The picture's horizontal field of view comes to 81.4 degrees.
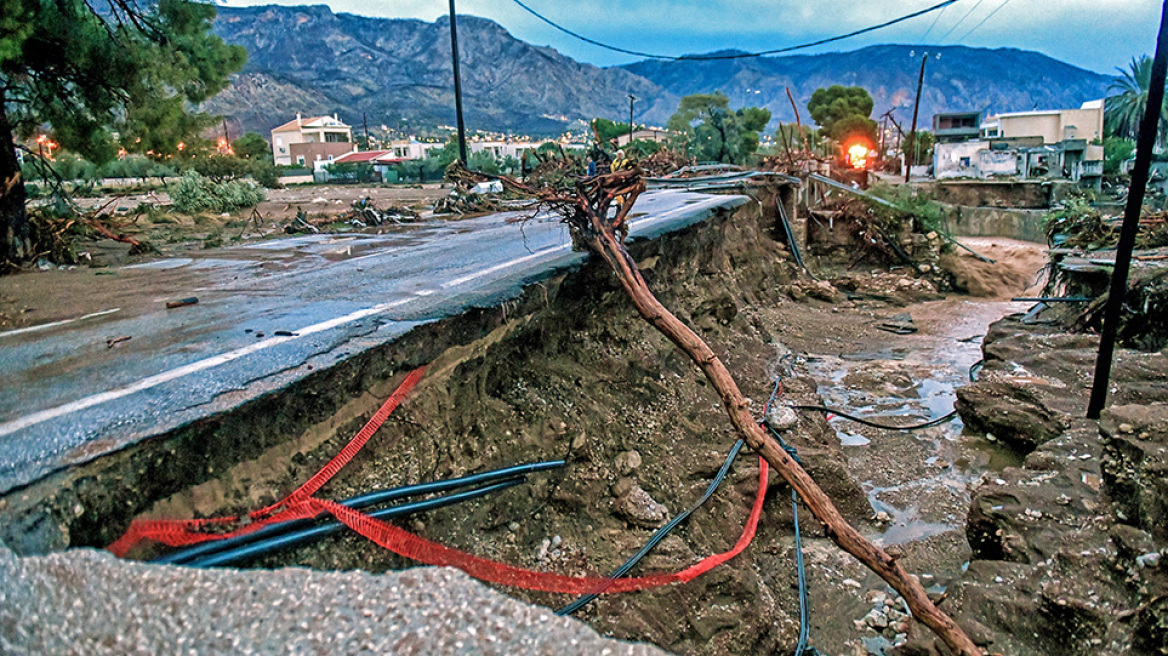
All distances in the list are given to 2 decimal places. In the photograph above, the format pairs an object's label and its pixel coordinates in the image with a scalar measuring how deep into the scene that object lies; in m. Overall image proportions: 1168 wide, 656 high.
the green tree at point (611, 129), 69.21
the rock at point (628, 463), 5.73
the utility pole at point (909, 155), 41.03
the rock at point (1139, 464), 4.12
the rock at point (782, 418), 8.26
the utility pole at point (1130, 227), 6.24
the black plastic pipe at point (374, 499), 2.92
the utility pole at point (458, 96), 22.23
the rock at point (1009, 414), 7.73
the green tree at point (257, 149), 50.80
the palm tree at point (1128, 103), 55.31
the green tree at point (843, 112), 61.56
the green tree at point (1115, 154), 42.94
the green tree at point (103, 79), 8.51
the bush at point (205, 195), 18.72
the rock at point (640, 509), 5.27
